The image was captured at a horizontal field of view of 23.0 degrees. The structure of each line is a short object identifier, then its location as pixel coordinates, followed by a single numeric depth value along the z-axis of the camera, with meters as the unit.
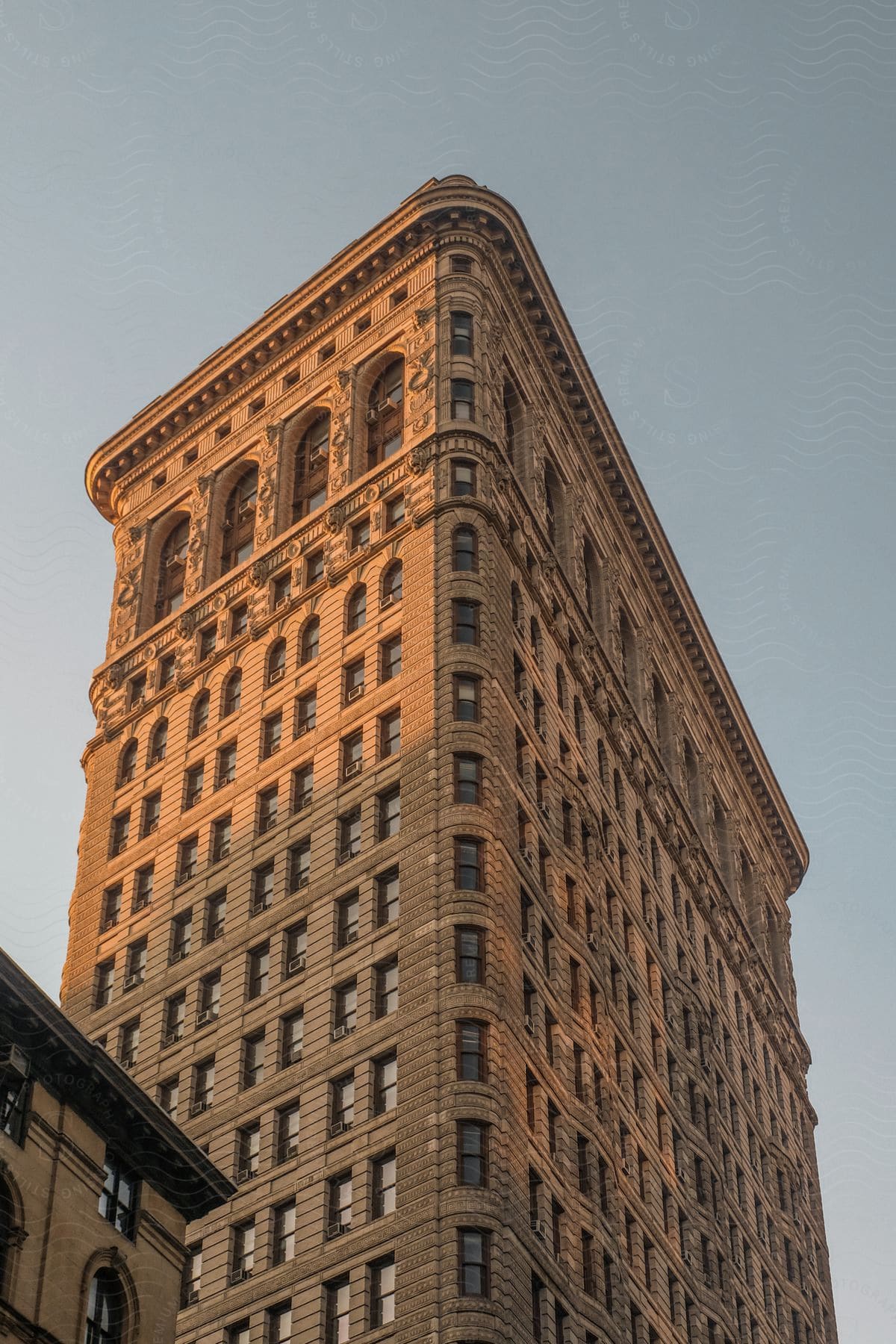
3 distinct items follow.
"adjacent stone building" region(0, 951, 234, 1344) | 51.22
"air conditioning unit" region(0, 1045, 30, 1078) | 52.66
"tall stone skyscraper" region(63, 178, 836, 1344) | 76.06
